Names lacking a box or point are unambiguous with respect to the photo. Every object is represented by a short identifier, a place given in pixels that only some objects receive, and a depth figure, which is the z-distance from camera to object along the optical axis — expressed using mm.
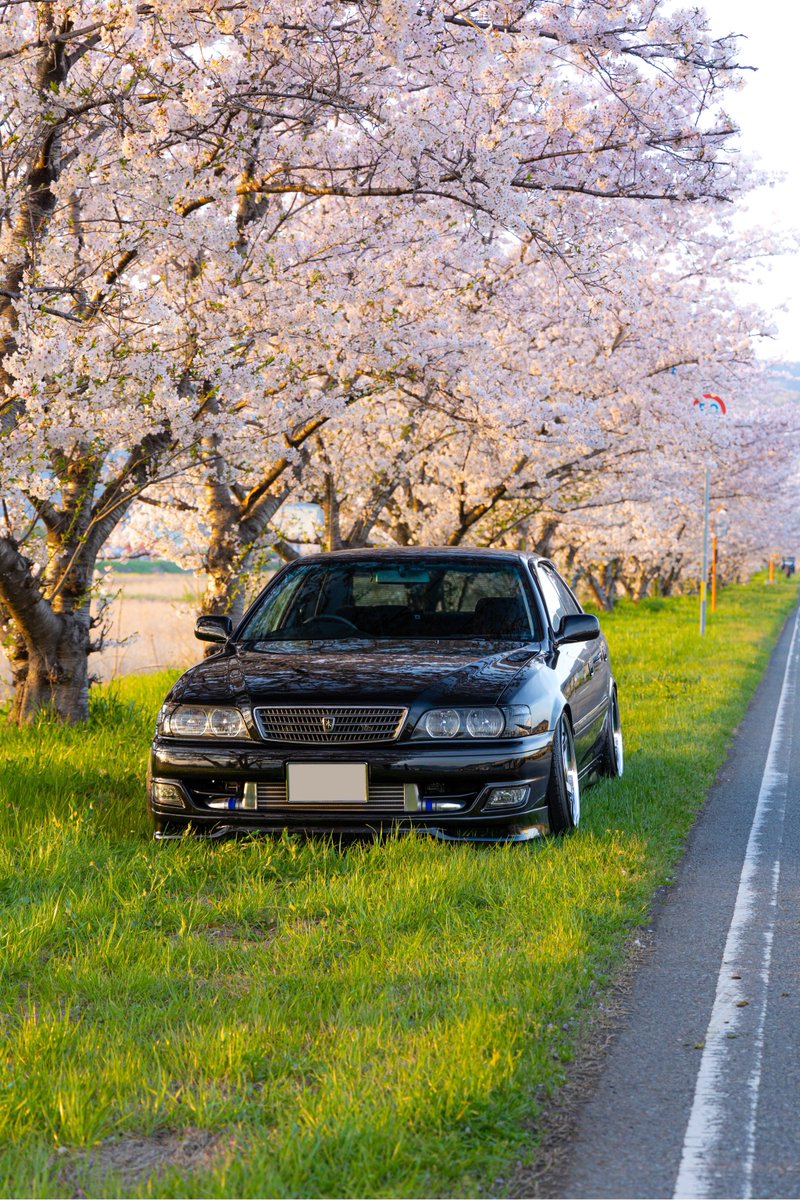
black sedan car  12547
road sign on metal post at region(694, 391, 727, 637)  44812
